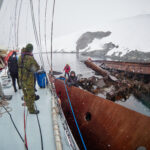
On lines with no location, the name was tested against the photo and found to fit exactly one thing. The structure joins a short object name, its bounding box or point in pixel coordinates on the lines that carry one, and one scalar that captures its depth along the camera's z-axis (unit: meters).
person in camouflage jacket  2.39
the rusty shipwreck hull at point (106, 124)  2.50
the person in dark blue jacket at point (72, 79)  5.32
